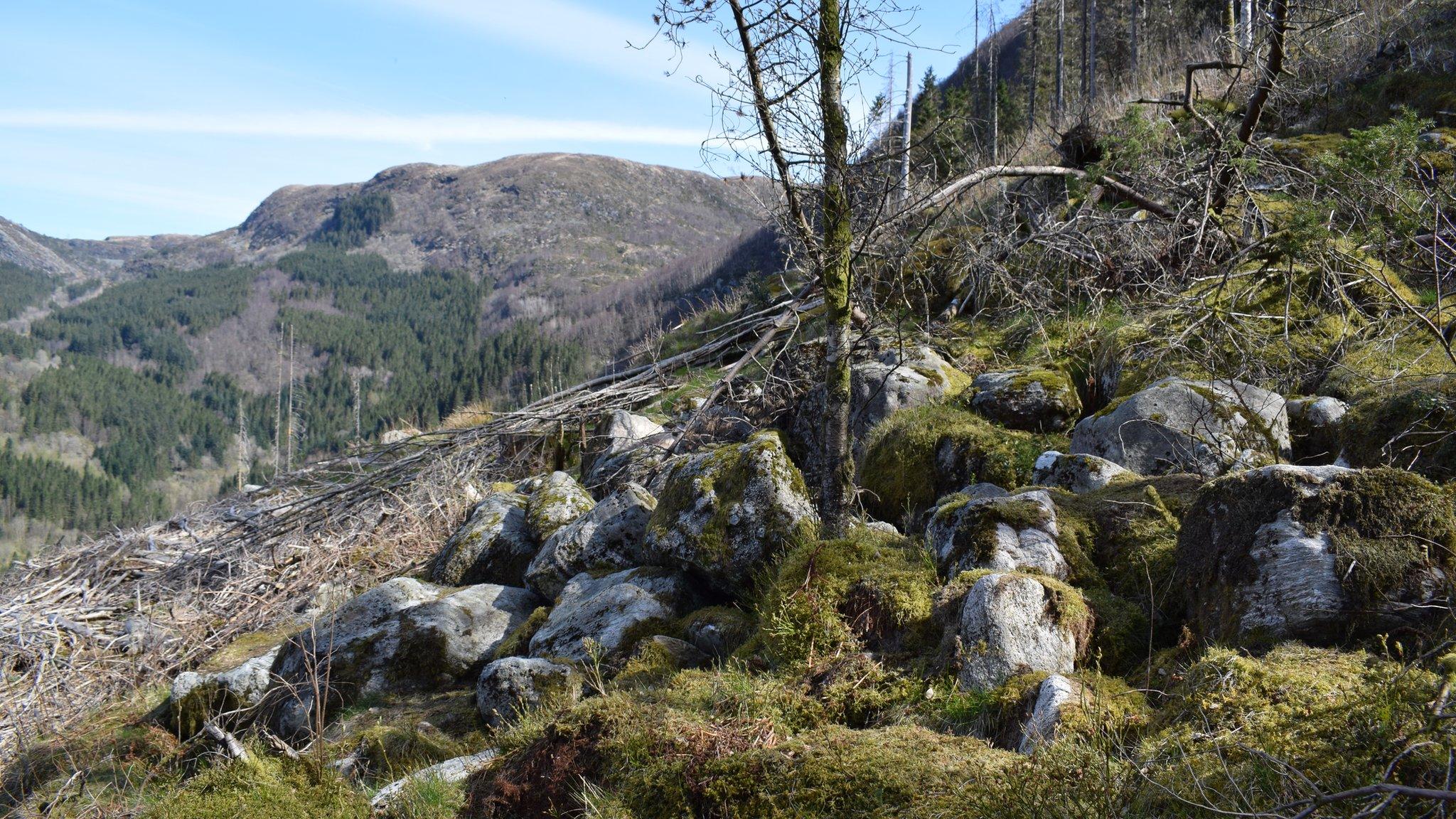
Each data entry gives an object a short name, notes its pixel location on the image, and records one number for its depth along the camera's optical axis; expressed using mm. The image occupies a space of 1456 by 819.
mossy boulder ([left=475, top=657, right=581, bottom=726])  5203
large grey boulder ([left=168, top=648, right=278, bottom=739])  6469
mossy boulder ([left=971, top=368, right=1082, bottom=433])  7262
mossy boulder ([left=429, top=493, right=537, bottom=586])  8336
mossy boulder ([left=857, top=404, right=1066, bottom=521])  6508
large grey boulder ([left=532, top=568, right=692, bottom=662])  5828
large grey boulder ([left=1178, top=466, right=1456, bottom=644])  3193
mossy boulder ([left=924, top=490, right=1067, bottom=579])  4551
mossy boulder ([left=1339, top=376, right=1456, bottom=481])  4270
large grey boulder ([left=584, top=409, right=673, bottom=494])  9039
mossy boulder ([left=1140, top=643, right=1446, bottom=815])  2125
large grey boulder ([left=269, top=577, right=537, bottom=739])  6477
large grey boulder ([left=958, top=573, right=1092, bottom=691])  3799
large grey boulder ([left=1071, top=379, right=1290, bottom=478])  5523
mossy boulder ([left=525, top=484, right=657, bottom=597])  7262
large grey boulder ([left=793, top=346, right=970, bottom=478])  8125
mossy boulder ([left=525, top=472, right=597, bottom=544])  8266
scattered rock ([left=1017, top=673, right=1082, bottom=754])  3088
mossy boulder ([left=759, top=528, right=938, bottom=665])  4469
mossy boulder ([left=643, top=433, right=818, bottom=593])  5953
